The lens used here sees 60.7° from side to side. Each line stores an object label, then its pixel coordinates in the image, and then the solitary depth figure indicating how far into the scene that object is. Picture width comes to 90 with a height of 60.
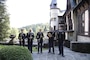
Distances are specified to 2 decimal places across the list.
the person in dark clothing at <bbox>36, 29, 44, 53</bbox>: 5.42
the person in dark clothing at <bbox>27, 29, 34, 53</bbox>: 5.45
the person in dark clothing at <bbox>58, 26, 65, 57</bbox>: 5.10
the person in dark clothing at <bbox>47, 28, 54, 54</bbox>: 5.57
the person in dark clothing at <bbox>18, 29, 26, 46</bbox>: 5.69
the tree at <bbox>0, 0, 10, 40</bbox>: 12.32
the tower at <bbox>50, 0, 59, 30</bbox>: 13.34
